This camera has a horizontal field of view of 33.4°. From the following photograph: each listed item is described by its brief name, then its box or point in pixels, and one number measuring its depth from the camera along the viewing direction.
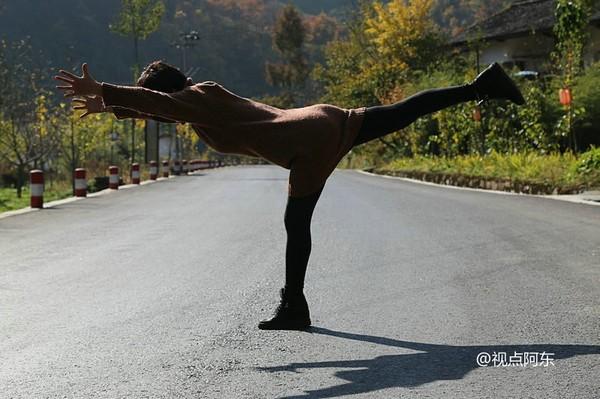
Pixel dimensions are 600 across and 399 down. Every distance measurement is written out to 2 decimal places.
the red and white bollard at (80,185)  21.45
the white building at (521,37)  41.06
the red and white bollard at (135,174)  30.05
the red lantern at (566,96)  21.88
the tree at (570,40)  23.66
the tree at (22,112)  32.62
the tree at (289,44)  100.50
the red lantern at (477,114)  29.30
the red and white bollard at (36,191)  17.31
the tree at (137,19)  49.25
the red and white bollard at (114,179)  25.61
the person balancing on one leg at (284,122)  5.20
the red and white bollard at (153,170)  34.66
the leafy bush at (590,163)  18.64
